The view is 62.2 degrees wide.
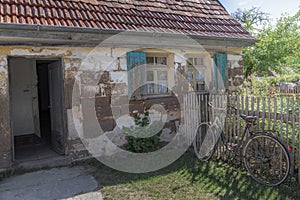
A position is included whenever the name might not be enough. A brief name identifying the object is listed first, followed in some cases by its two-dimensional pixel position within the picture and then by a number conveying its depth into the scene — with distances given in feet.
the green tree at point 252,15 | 79.22
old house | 16.67
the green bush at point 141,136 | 19.93
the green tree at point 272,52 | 47.85
